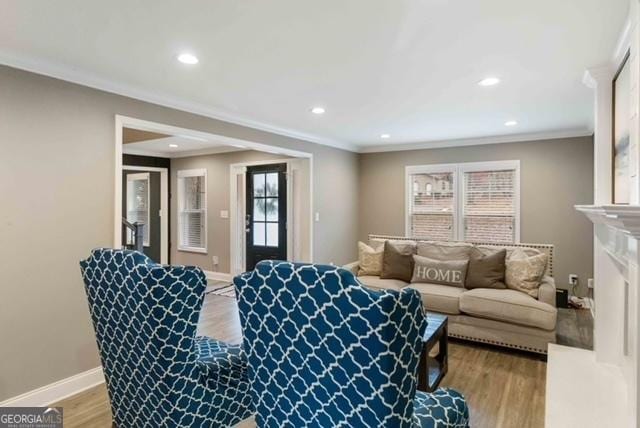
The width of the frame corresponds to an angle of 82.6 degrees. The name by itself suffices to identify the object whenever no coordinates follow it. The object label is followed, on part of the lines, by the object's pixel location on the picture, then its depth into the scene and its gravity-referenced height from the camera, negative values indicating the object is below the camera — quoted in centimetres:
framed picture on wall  218 +53
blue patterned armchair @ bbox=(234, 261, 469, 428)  102 -41
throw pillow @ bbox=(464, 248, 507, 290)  388 -61
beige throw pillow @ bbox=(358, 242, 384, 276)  460 -60
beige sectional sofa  330 -94
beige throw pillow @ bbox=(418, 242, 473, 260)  427 -43
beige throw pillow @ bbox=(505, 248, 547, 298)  364 -59
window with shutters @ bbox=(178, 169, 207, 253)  690 +7
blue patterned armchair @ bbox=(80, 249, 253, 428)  150 -57
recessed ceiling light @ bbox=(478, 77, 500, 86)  291 +108
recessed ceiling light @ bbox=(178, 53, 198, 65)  247 +108
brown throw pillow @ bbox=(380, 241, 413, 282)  440 -59
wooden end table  247 -107
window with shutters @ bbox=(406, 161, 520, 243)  543 +21
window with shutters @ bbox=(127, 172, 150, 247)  724 +29
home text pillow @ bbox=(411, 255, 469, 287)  401 -64
